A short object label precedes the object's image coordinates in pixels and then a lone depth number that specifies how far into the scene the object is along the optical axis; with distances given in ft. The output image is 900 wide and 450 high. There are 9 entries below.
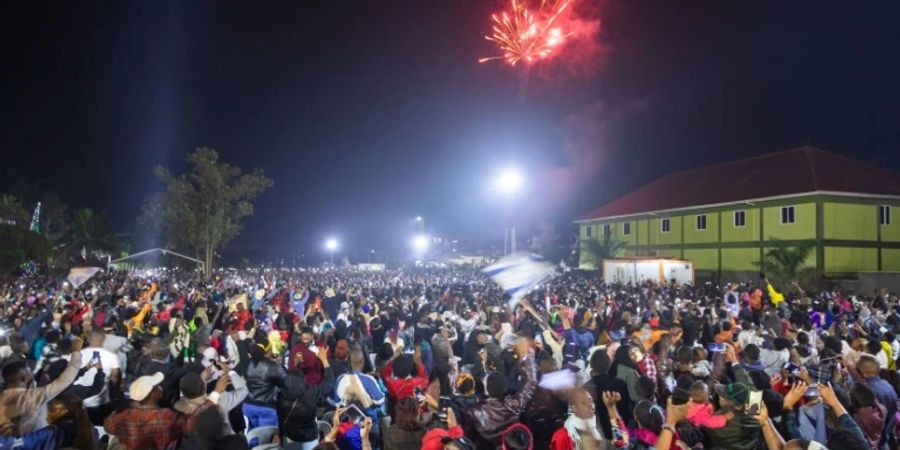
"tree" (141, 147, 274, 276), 142.00
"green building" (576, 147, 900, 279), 92.32
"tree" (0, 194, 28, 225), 156.56
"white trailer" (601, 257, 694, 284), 96.94
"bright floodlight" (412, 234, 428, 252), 254.33
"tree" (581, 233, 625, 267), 125.80
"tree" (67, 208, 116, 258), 204.04
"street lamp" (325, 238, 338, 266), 257.44
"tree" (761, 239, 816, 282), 88.63
